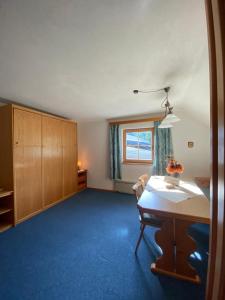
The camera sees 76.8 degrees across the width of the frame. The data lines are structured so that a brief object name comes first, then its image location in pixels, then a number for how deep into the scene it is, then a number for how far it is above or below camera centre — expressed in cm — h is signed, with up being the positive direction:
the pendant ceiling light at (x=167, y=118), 195 +41
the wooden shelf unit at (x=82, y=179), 432 -97
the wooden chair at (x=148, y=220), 172 -89
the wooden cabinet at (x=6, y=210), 234 -101
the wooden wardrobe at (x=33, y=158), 244 -19
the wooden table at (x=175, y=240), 141 -98
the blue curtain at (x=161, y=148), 348 +0
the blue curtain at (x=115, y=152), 407 -11
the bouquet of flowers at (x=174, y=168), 211 -30
